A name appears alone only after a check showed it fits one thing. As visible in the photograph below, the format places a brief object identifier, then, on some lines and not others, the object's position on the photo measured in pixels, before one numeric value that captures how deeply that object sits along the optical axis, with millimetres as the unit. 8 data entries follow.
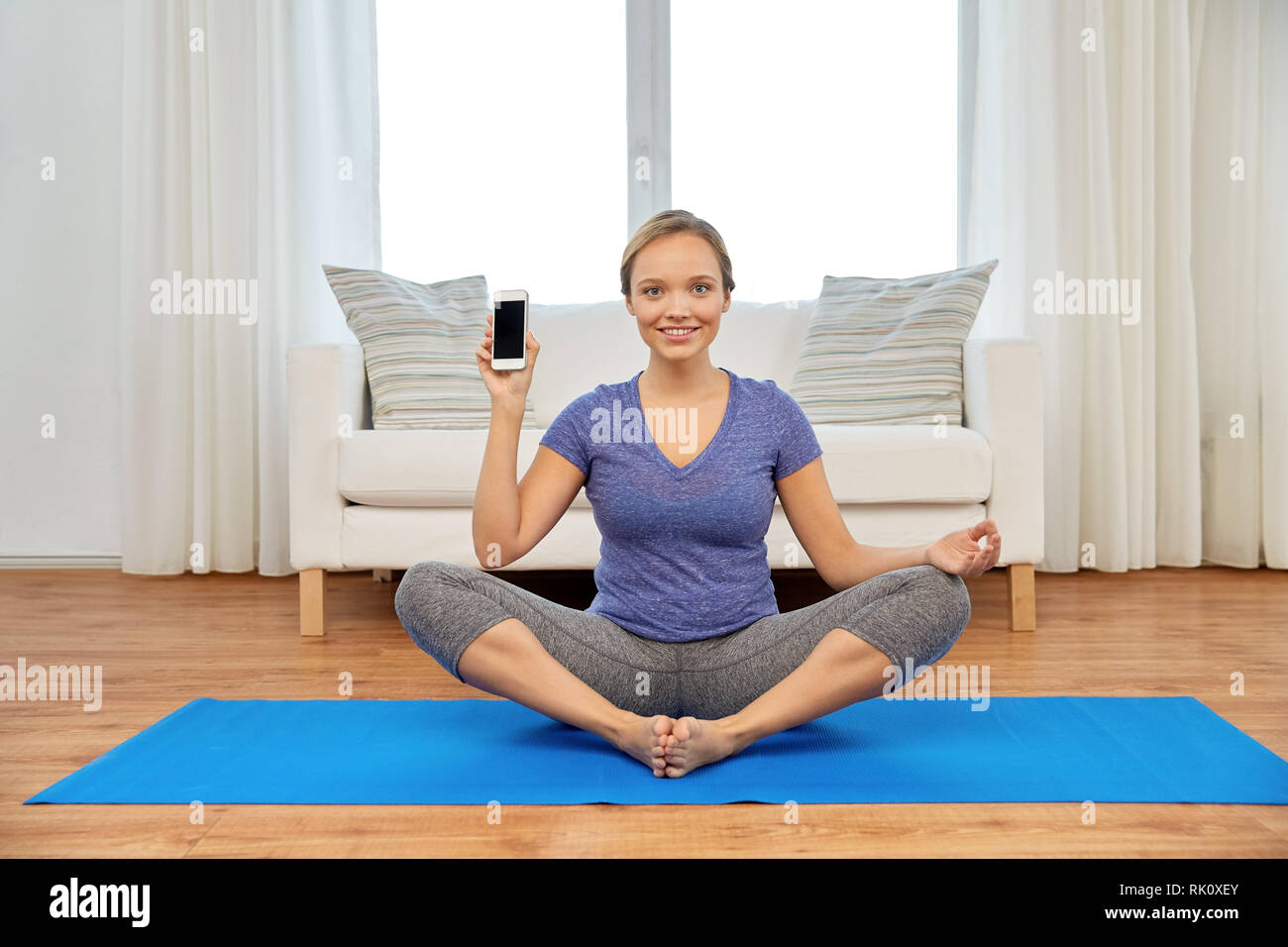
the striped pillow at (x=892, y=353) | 2717
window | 3605
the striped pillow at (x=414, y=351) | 2727
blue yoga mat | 1342
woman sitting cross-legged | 1408
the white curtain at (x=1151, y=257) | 3277
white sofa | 2434
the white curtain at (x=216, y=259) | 3350
